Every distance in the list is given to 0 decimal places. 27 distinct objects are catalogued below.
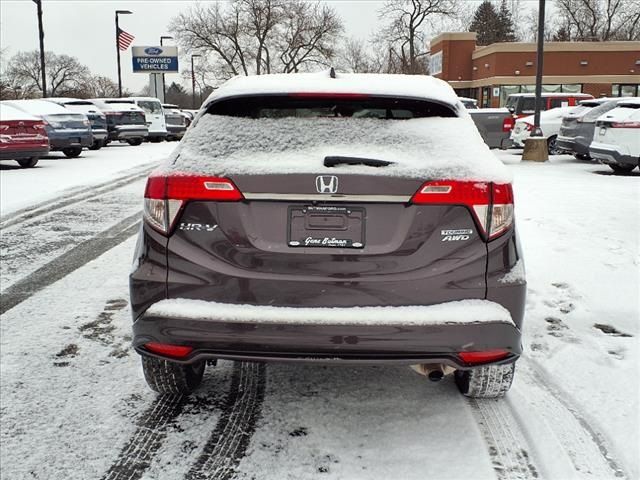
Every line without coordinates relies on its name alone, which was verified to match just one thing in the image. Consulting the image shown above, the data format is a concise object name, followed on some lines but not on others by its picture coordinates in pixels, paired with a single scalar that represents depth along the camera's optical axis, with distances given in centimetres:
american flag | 4328
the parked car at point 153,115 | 2805
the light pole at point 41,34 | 3118
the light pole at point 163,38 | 5869
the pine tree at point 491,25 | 8569
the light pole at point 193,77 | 6631
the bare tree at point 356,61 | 6819
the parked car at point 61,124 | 1811
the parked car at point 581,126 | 1530
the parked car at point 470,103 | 2279
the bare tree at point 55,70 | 10925
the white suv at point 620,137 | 1348
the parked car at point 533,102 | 2220
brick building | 4453
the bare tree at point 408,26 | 5792
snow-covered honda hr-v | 269
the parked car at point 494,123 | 1816
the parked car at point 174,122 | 3083
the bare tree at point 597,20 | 7462
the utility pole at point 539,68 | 1722
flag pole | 4288
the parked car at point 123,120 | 2430
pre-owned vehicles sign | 5769
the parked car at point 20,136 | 1488
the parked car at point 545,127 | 1908
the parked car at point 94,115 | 2172
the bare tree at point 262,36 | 5544
